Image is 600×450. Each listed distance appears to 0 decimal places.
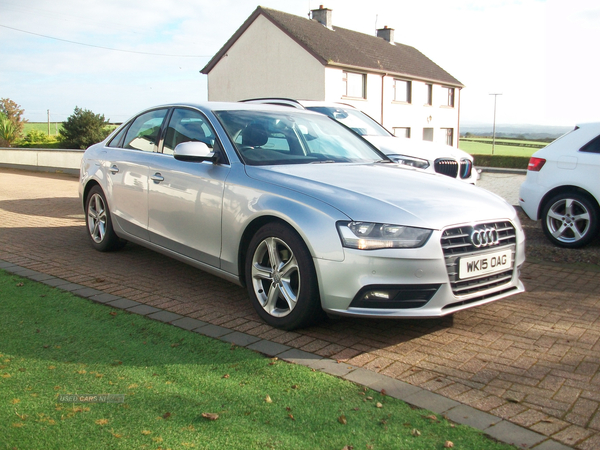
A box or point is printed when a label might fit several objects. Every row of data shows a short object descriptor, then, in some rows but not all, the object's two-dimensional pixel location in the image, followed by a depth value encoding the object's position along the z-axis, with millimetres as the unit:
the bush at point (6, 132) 35350
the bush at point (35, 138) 42719
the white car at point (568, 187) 7367
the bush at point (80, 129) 36031
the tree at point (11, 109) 62862
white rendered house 34812
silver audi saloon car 3854
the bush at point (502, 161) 43719
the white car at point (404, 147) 8719
